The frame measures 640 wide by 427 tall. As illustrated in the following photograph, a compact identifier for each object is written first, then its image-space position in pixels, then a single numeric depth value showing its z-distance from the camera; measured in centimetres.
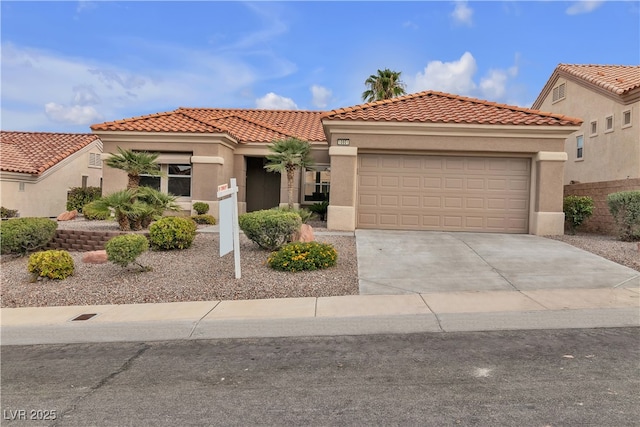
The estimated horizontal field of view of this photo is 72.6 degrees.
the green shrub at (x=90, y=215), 1580
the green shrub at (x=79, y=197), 2081
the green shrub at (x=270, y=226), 1023
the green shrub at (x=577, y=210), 1348
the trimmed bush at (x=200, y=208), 1686
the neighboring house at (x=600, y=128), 1457
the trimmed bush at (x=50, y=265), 902
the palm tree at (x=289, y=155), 1544
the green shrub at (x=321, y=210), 1756
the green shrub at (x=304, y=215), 1306
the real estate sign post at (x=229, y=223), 845
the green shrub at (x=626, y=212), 1159
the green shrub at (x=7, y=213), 1983
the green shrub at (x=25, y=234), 1084
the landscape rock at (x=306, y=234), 1093
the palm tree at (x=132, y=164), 1285
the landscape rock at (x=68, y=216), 1717
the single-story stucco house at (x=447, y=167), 1375
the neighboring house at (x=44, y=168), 2128
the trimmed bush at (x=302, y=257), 927
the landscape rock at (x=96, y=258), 1026
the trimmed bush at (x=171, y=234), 1071
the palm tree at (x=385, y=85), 2973
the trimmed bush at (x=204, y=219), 1656
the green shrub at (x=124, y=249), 883
